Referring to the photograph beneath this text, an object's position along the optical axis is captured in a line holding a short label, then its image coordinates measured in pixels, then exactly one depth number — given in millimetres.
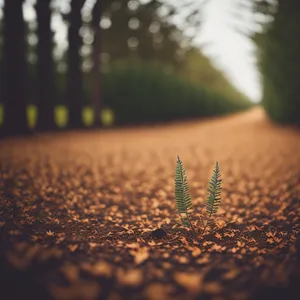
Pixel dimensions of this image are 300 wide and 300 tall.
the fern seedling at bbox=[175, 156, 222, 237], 2912
